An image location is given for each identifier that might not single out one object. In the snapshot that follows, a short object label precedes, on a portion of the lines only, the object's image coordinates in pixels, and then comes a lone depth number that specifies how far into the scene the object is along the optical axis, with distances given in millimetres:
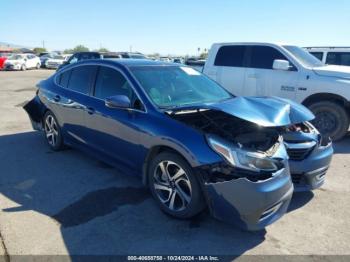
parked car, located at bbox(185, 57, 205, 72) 14155
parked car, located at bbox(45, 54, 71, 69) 34812
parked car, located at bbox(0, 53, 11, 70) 29361
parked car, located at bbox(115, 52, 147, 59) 16062
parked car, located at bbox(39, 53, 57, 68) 36125
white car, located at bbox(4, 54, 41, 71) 29562
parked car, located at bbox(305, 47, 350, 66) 10218
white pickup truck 6637
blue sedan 3029
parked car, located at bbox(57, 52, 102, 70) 16758
